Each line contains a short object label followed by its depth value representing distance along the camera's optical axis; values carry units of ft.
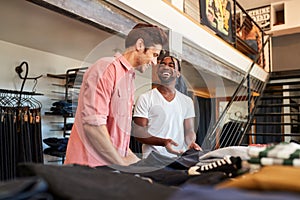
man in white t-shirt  5.62
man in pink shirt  3.67
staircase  19.43
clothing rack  9.02
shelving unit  10.44
